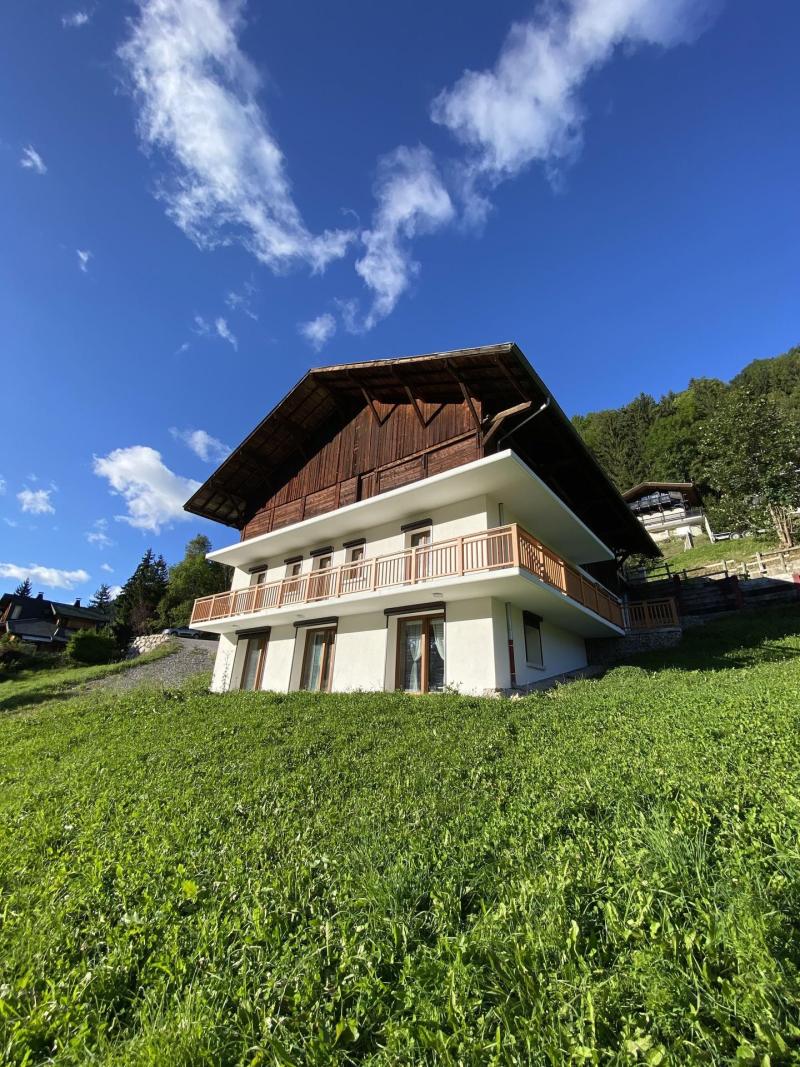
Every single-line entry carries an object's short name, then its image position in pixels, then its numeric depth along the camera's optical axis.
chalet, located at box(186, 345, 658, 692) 11.73
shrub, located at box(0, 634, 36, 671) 30.03
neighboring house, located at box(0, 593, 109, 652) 50.69
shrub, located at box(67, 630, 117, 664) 30.53
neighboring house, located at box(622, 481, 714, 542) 42.91
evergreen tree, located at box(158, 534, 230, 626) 41.81
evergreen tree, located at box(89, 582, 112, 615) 78.47
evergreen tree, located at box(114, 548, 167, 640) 40.00
